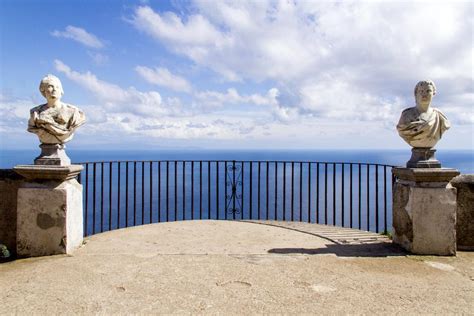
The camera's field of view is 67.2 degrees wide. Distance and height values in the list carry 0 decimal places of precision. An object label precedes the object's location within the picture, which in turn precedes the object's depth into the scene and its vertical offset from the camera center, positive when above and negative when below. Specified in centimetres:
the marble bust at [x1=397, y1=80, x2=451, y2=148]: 444 +45
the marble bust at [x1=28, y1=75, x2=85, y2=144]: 428 +48
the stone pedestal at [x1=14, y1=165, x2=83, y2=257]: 431 -73
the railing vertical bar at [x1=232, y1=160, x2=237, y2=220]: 737 -69
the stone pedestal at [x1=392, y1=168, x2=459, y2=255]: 441 -68
